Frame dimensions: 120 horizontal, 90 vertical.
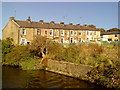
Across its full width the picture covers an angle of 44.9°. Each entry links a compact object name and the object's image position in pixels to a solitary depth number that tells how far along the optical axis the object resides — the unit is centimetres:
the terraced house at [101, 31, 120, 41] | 4445
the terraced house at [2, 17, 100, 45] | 3572
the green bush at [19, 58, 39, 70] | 2215
